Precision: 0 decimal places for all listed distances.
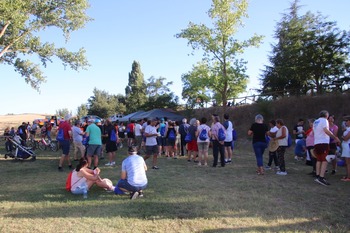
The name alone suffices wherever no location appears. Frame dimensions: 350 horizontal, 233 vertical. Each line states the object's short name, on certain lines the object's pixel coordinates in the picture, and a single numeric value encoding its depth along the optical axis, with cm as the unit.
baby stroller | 1232
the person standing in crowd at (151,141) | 954
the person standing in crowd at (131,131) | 1623
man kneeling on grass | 609
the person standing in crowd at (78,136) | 1061
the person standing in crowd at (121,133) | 1851
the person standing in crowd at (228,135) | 1072
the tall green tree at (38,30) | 1897
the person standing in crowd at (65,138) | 970
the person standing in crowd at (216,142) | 973
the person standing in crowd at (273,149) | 890
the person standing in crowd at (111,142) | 1057
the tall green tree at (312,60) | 2470
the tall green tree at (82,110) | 6512
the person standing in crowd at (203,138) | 1002
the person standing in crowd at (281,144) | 852
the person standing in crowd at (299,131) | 1149
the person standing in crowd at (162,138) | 1351
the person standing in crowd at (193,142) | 1127
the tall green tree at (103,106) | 5491
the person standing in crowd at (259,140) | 859
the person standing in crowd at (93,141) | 926
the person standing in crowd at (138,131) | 1506
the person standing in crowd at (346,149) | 759
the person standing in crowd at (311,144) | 839
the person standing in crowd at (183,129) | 1270
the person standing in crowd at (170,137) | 1248
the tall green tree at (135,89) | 5288
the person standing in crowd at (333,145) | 843
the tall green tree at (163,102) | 3771
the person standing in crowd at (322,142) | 712
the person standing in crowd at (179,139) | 1280
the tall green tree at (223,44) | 2781
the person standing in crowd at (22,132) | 1516
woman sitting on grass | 636
